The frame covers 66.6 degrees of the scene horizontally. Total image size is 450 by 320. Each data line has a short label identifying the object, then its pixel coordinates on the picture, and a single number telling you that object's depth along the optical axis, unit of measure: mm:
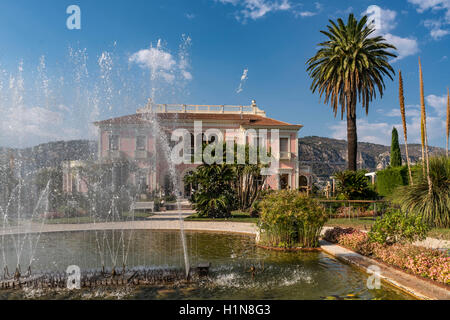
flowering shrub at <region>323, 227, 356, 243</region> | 11005
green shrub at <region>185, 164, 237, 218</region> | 18500
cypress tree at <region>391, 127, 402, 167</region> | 27359
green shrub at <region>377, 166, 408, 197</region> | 22641
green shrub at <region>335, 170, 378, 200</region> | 21516
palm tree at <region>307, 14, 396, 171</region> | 25062
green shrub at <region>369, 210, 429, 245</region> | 8078
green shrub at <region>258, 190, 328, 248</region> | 10352
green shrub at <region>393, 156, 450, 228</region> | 11844
